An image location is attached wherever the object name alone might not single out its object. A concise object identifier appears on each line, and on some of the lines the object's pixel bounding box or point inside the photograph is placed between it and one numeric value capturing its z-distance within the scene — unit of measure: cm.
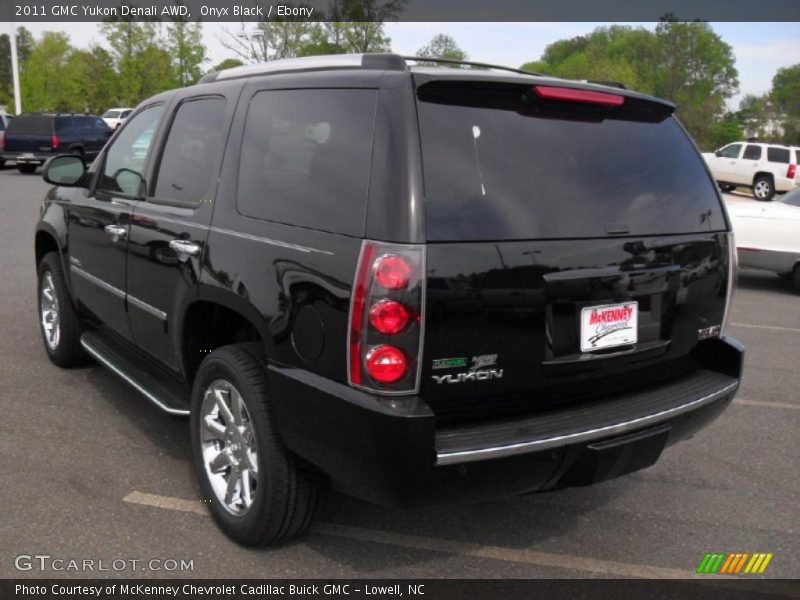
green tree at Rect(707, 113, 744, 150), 5574
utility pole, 3606
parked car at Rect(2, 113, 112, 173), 2416
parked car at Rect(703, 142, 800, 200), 2592
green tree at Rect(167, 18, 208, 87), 4188
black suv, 257
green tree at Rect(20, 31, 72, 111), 5188
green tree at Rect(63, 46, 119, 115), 4475
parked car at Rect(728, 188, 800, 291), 912
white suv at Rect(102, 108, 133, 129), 3628
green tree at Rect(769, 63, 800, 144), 6156
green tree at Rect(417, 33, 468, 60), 8708
